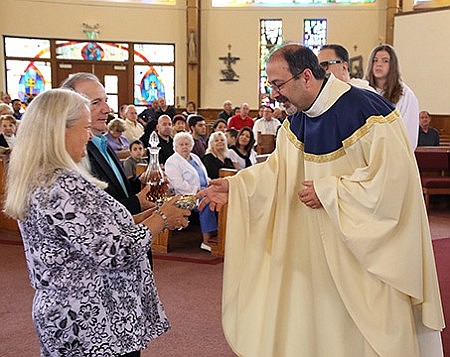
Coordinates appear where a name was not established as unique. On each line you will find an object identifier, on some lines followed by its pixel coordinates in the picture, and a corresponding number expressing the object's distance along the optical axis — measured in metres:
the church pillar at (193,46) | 15.34
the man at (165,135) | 7.32
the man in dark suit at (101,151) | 2.55
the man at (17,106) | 13.01
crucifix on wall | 15.61
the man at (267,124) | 11.07
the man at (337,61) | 3.36
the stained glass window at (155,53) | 15.59
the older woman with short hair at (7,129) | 7.59
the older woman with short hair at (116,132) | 8.07
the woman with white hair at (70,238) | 1.84
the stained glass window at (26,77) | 14.56
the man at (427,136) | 9.78
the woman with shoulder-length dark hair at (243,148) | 7.35
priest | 2.41
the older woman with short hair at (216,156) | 6.51
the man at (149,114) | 13.48
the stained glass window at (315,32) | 15.53
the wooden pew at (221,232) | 5.90
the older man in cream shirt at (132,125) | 10.72
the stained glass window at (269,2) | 15.47
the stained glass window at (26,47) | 14.40
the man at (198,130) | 7.94
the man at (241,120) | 11.97
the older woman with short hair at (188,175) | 5.91
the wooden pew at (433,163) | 8.50
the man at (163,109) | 13.23
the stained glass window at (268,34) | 15.60
